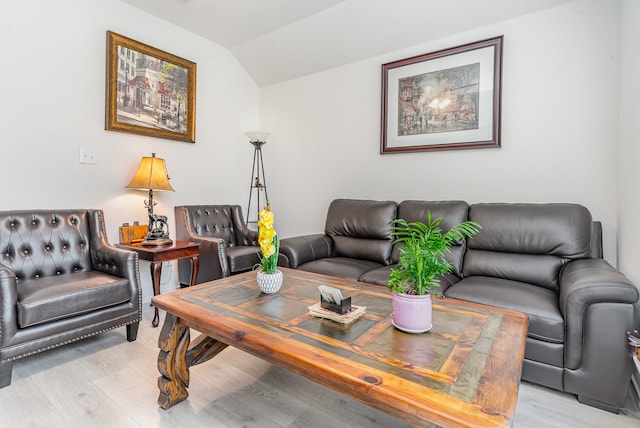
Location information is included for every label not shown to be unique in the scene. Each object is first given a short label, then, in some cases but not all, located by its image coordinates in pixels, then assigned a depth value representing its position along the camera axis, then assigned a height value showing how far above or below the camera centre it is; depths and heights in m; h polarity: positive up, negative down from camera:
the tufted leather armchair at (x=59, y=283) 1.72 -0.46
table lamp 2.71 +0.21
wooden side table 2.51 -0.36
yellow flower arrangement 1.63 -0.17
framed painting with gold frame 2.80 +1.11
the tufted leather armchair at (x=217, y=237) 2.83 -0.29
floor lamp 4.11 +0.39
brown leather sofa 1.49 -0.38
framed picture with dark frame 2.66 +0.99
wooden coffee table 0.82 -0.45
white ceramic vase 1.64 -0.36
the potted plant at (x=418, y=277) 1.14 -0.24
